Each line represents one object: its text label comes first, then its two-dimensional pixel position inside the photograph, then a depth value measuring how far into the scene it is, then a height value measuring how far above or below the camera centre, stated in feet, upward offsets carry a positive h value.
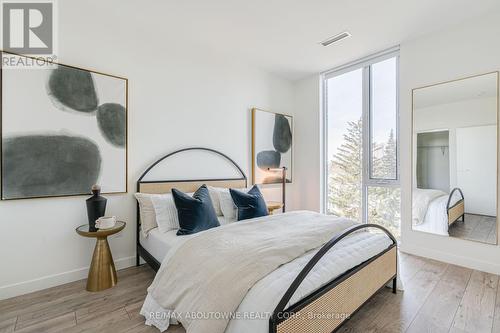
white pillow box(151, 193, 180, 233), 7.81 -1.59
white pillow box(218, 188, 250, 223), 9.26 -1.62
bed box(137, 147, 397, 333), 4.04 -2.25
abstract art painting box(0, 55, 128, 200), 6.86 +1.11
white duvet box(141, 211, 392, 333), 3.89 -2.20
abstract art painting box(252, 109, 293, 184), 12.96 +1.26
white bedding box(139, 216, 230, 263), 6.91 -2.34
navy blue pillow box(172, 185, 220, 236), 7.27 -1.50
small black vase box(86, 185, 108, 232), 7.27 -1.25
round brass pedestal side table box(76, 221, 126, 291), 7.21 -3.03
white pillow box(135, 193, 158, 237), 8.23 -1.65
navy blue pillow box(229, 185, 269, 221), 8.77 -1.44
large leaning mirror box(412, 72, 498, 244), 8.81 +0.36
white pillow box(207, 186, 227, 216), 9.59 -1.35
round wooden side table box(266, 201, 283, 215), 11.83 -1.98
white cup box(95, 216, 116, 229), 7.22 -1.72
